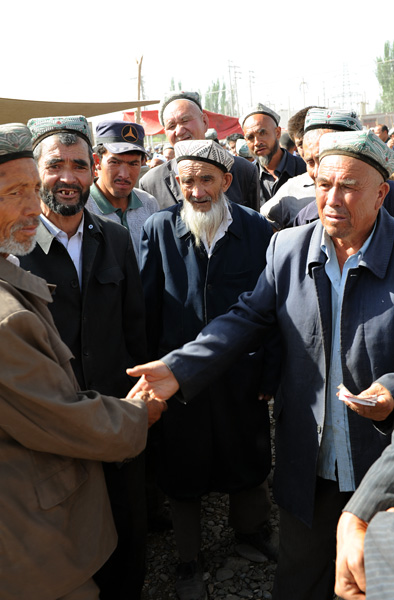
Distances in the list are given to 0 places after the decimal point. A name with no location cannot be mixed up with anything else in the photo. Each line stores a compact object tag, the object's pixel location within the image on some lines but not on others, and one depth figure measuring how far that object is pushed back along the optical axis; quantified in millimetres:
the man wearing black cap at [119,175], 3840
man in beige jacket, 1722
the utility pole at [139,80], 11770
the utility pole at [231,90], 50506
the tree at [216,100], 94125
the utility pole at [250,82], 66800
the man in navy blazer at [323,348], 2186
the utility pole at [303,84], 55634
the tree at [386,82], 68388
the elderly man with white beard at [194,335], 3090
